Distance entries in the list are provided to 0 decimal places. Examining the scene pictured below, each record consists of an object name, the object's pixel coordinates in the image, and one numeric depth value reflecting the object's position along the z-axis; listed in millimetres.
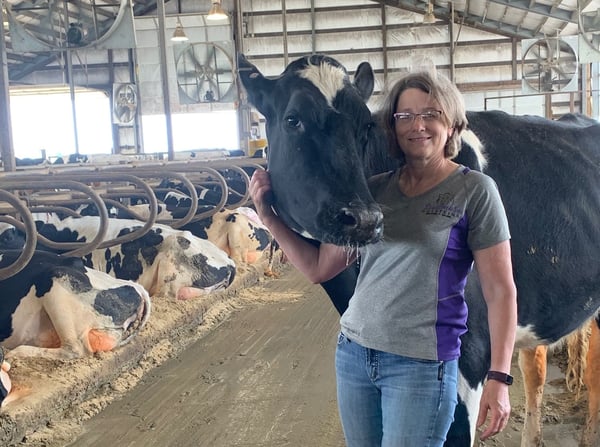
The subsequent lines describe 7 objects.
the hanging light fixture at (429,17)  14160
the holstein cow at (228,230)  6734
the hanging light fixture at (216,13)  11147
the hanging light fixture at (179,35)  13734
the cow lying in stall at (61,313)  3801
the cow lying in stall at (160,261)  5188
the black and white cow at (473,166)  1753
